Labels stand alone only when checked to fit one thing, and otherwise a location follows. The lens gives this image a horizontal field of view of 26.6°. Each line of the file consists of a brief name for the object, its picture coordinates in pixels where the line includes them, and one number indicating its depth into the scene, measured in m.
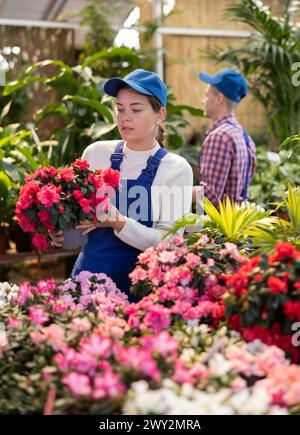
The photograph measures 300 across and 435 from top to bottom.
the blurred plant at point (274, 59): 5.86
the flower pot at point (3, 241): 3.89
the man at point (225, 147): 3.15
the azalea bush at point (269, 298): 1.26
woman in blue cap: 2.00
